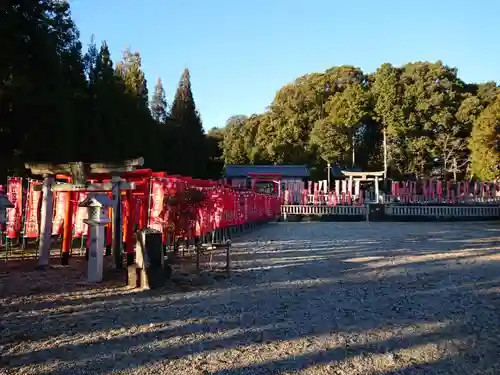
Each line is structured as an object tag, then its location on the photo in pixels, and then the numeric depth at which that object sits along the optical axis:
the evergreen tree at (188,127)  29.83
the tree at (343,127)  35.59
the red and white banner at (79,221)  9.59
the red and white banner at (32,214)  10.28
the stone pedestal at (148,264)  6.48
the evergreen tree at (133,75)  24.23
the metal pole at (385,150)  34.94
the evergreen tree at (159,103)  34.66
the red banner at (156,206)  8.67
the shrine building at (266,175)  30.70
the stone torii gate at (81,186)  7.78
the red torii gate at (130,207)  8.70
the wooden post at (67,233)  8.66
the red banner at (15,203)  10.55
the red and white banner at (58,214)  9.89
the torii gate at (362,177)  27.95
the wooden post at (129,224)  8.93
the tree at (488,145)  26.30
